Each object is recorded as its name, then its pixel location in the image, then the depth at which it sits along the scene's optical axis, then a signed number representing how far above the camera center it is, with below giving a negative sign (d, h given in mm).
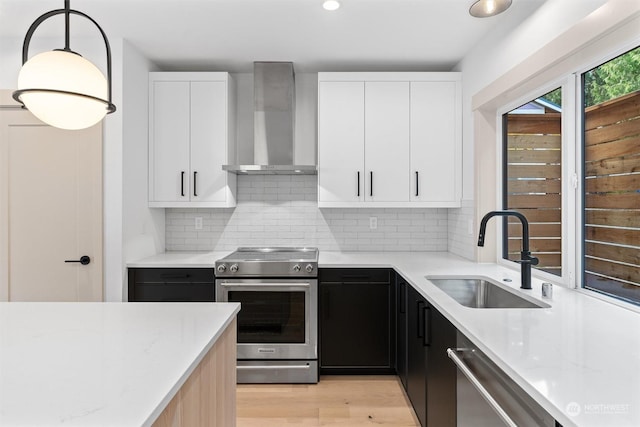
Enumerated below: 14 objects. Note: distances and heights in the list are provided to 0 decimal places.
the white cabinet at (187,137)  3264 +637
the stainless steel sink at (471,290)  2309 -452
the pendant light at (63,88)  1169 +380
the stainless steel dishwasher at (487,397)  1045 -556
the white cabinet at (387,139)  3264 +620
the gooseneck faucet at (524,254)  1998 -202
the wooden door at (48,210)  2811 +30
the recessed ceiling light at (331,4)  2324 +1243
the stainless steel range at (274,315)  2914 -743
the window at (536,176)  2234 +242
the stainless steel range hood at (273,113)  3279 +845
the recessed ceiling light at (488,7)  1987 +1057
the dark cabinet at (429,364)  1723 -758
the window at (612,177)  1677 +170
